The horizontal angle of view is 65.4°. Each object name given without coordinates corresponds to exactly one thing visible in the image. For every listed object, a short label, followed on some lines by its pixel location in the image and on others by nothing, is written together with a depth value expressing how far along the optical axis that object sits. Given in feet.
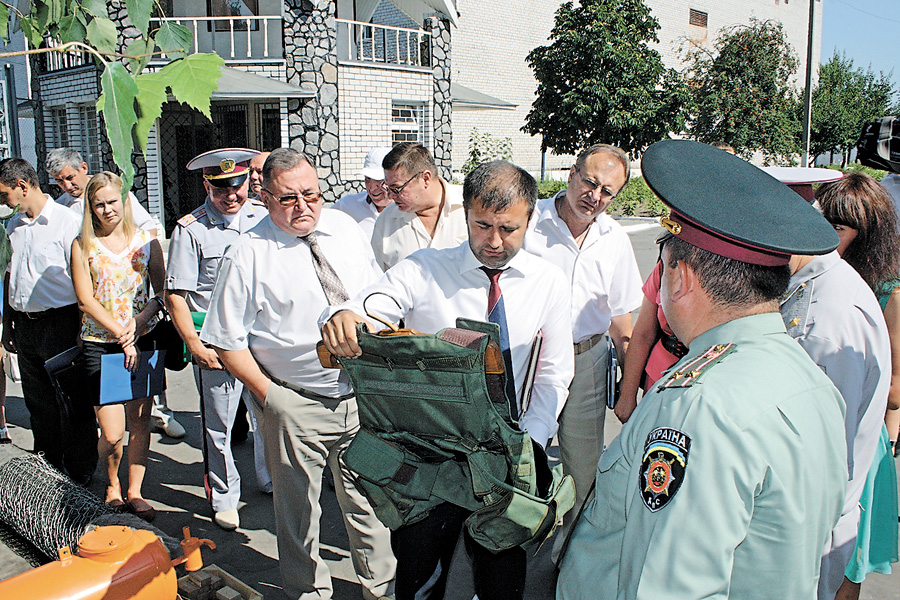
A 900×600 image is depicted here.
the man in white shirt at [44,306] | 14.28
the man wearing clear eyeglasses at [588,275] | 11.60
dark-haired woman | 8.64
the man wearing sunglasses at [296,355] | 9.75
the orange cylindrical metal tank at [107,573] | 7.68
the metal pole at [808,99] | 63.05
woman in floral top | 13.06
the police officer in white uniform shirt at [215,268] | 13.14
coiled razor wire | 10.73
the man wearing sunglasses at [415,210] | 13.26
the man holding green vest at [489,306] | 7.93
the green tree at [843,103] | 116.16
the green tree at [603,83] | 71.92
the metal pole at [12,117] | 21.74
